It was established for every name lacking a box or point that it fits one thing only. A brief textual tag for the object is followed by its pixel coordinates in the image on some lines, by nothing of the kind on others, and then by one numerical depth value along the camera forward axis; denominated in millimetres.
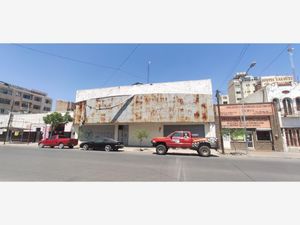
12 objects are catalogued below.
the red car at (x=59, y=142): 22297
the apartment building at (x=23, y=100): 55656
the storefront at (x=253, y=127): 20656
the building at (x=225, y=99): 82325
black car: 19016
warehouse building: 22406
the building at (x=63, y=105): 39812
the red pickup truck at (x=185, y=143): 15141
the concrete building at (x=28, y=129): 32250
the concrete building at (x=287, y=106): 20719
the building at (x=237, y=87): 65062
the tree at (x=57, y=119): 28469
